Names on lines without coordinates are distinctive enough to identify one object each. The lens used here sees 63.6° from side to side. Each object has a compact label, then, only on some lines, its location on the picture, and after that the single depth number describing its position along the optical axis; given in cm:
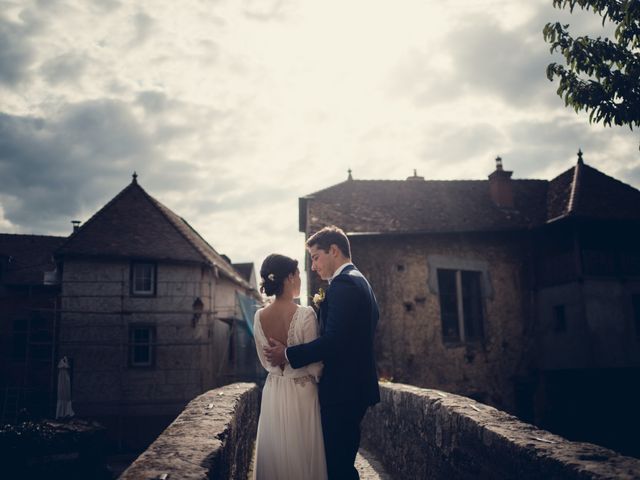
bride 354
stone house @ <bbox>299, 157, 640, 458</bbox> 1469
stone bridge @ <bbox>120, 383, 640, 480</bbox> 270
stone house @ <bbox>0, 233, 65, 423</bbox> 2191
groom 345
